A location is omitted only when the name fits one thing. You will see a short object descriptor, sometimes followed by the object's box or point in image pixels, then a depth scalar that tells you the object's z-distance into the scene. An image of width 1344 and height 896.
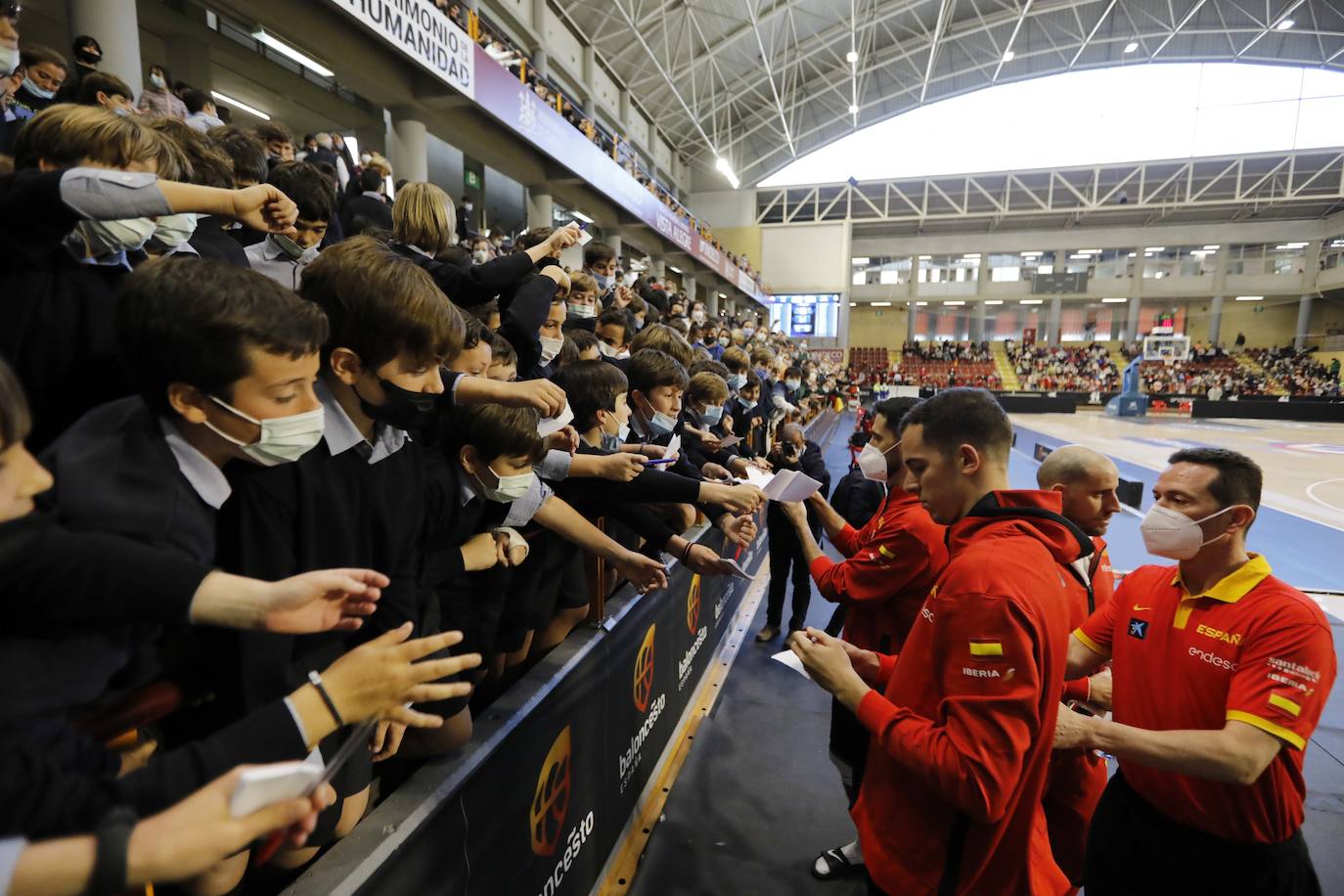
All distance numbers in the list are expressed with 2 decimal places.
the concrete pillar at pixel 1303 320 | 32.16
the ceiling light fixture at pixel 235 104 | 10.06
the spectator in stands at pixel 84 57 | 4.36
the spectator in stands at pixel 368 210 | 4.45
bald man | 2.32
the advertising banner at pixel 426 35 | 6.51
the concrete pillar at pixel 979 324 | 36.13
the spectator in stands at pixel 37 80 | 3.72
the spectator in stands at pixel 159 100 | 5.01
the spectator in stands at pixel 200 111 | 4.95
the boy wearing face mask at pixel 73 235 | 1.29
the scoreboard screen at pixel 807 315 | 32.41
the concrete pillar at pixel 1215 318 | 32.94
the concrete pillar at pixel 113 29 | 5.21
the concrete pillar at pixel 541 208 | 12.82
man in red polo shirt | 1.64
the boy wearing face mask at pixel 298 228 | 2.45
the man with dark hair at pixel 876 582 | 2.43
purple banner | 8.86
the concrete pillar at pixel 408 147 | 8.97
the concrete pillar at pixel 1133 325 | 33.59
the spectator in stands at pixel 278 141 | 4.41
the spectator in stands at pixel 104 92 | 3.52
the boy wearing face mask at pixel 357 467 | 1.27
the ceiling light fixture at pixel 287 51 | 9.74
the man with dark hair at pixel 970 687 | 1.38
